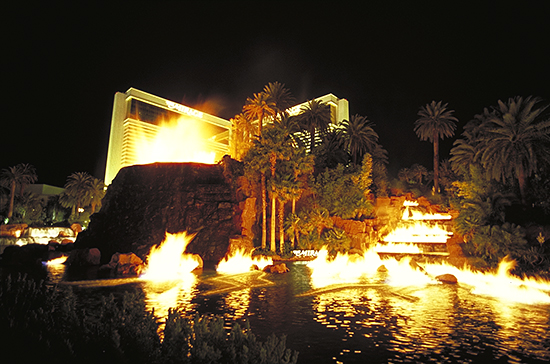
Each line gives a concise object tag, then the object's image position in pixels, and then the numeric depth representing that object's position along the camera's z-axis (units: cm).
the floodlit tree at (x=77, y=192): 6612
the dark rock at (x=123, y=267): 1948
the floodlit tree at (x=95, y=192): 6706
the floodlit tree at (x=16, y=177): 6341
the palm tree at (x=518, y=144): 2494
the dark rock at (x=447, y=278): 1627
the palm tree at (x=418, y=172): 5947
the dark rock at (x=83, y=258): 2502
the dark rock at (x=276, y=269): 2083
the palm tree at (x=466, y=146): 3700
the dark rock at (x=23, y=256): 2438
